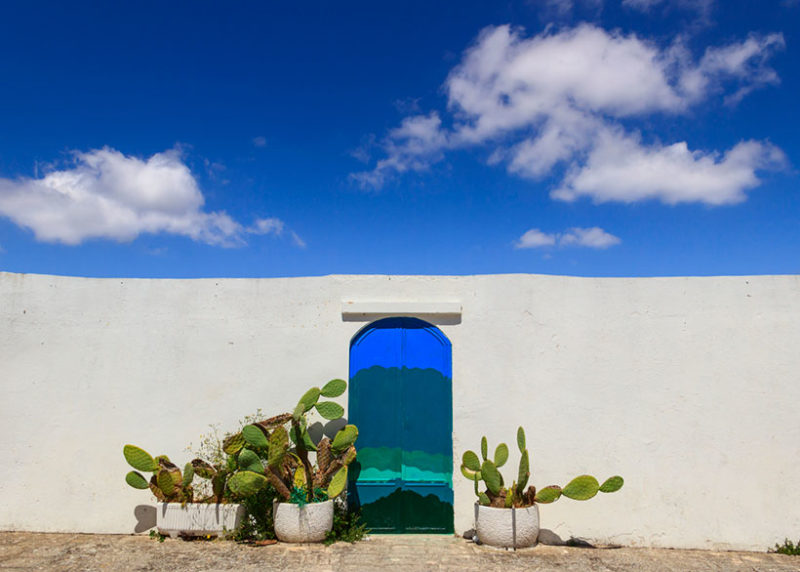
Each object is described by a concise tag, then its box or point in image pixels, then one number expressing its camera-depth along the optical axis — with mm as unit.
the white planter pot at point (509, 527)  5359
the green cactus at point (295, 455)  5285
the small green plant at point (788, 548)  5594
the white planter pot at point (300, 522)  5352
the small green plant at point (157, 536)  5643
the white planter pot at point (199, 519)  5578
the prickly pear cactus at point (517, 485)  5293
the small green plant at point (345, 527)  5582
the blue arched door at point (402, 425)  5941
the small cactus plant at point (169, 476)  5516
